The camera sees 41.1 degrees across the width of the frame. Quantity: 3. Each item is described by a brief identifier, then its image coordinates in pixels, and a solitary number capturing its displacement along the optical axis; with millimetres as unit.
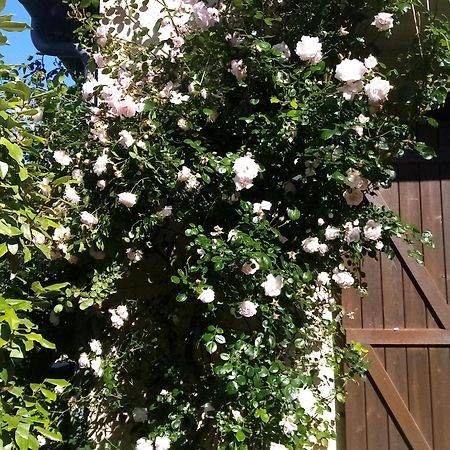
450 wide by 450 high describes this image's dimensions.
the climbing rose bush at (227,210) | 2637
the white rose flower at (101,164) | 2922
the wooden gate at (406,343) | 3520
